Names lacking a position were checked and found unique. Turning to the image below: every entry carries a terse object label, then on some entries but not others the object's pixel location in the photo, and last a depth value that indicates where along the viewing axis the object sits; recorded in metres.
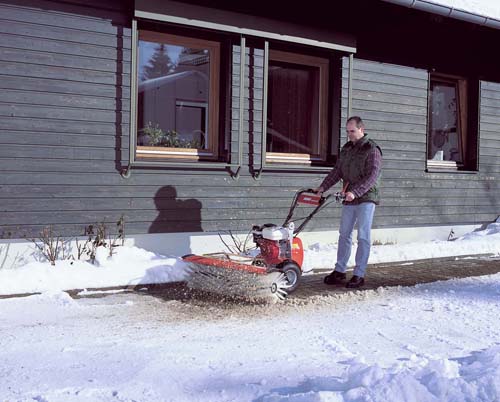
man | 6.26
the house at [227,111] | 6.92
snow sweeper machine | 5.29
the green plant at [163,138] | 7.93
